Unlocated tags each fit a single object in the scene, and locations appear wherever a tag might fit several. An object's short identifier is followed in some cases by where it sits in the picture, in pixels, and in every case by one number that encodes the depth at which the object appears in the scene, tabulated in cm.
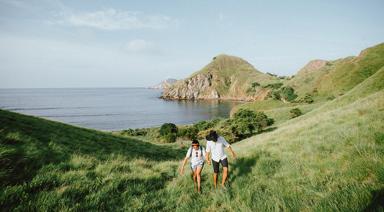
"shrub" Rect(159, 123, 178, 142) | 4420
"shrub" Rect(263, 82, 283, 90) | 16722
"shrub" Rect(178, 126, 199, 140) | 5154
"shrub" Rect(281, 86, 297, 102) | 9934
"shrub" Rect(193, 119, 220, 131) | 6179
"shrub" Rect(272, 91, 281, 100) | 11049
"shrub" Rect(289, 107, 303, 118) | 4928
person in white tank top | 750
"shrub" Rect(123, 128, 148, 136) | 6534
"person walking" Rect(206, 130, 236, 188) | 753
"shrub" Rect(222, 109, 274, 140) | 4312
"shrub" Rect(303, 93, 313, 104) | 7030
